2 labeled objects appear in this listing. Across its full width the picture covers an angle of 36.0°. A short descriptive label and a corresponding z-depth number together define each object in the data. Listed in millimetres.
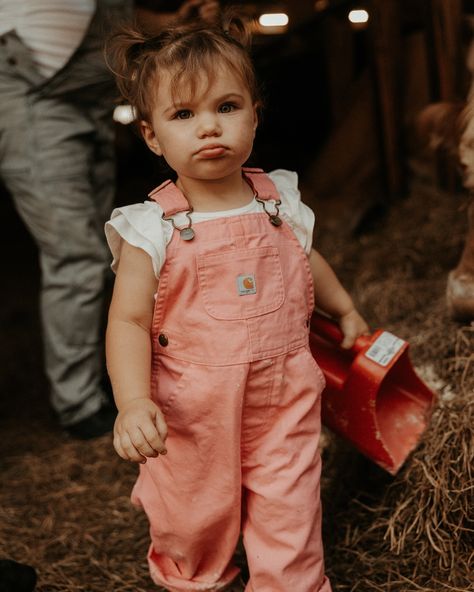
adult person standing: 2268
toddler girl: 1450
